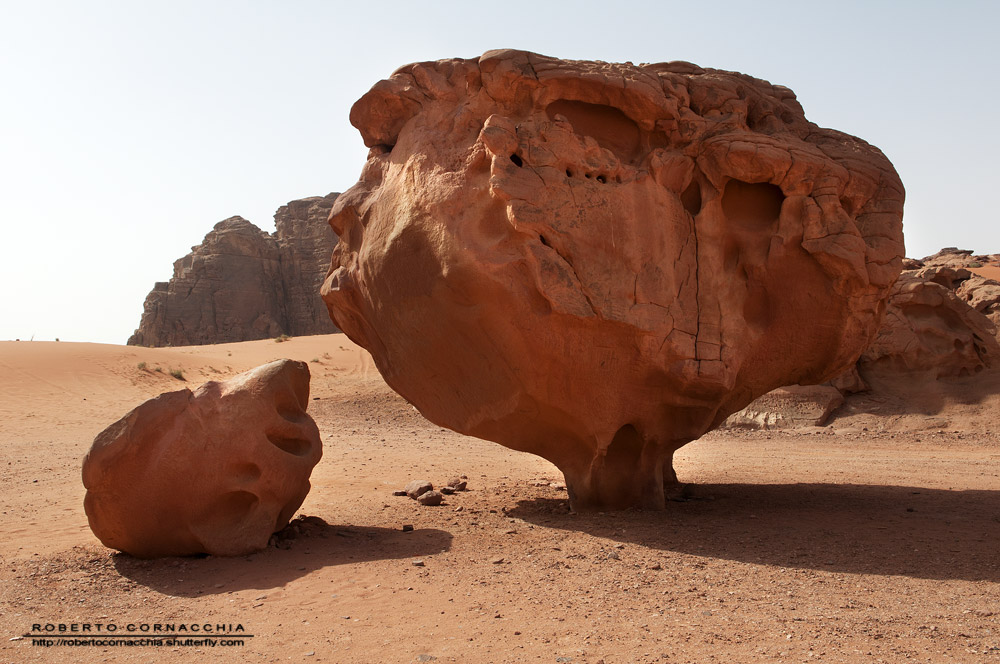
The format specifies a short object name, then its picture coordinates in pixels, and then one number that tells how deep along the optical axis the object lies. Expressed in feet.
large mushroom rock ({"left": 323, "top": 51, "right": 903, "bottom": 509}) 18.43
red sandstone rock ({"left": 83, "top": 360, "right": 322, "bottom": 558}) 16.88
